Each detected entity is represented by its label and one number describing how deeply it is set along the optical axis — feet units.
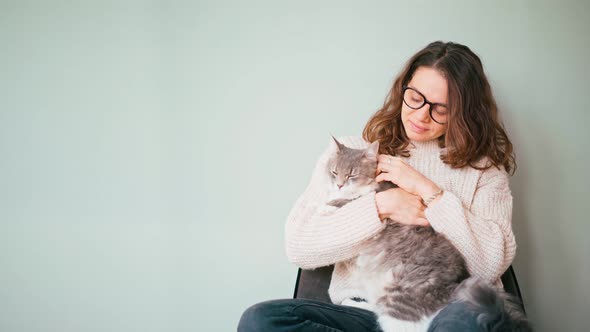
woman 4.47
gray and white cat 3.75
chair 5.21
